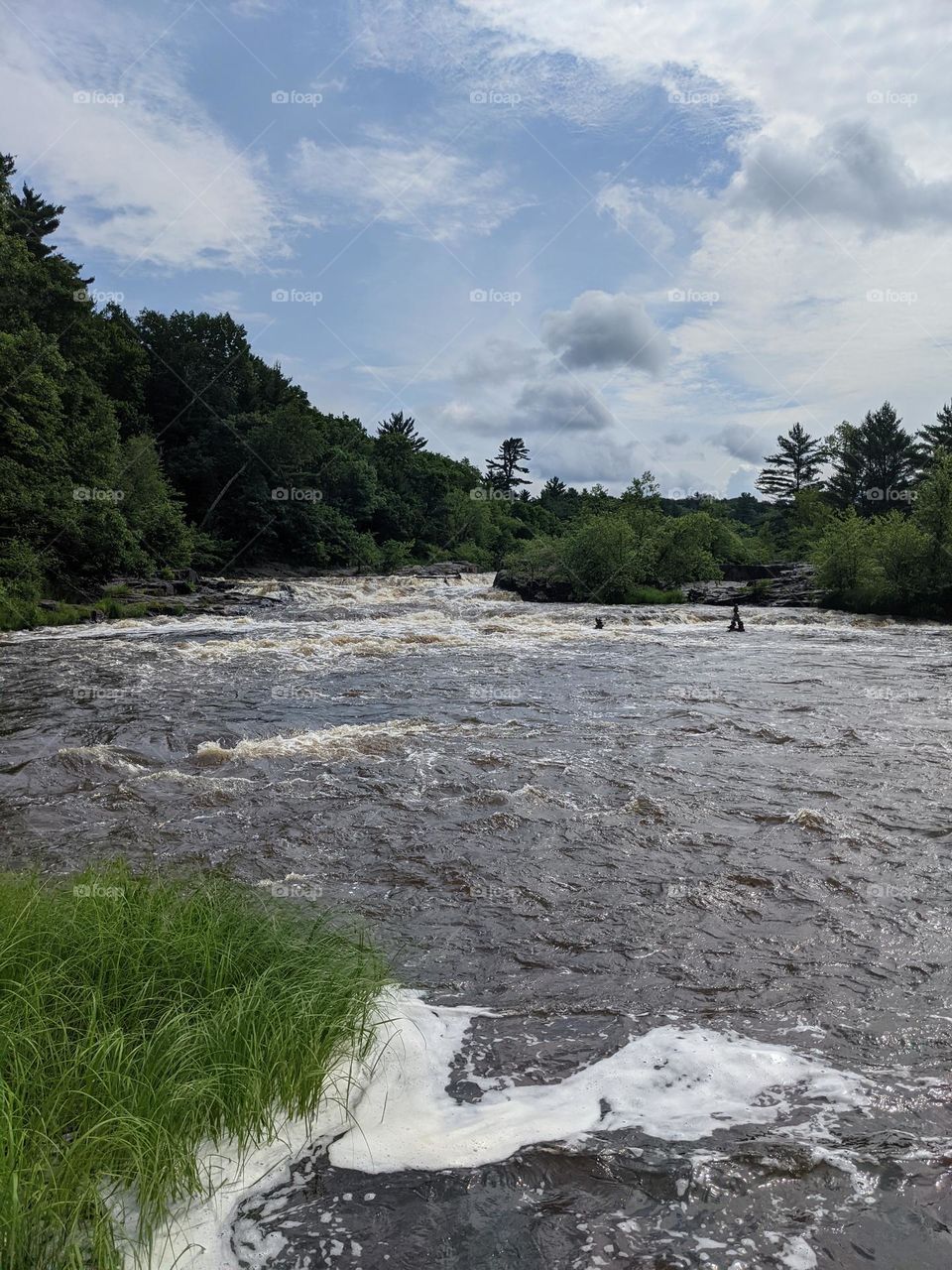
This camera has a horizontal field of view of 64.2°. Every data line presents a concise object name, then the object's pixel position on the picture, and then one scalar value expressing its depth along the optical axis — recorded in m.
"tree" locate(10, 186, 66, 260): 50.50
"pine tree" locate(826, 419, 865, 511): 71.94
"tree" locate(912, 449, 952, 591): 27.80
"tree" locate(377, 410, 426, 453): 92.30
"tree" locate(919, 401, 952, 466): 66.31
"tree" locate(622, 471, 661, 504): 48.31
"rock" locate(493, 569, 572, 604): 37.66
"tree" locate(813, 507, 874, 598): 31.45
